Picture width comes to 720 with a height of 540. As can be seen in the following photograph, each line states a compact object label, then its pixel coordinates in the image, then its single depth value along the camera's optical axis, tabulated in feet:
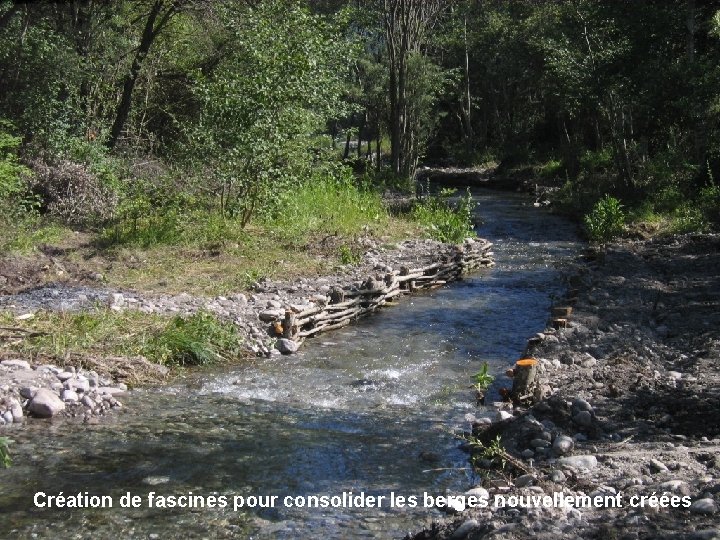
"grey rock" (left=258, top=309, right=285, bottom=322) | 36.42
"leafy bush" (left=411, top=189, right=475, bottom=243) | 60.03
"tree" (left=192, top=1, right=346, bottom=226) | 48.29
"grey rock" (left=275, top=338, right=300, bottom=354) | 34.45
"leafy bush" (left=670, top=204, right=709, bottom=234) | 63.09
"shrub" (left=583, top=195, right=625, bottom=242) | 66.49
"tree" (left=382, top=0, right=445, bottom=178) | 87.45
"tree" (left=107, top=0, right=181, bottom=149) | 66.03
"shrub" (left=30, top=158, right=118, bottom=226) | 53.21
